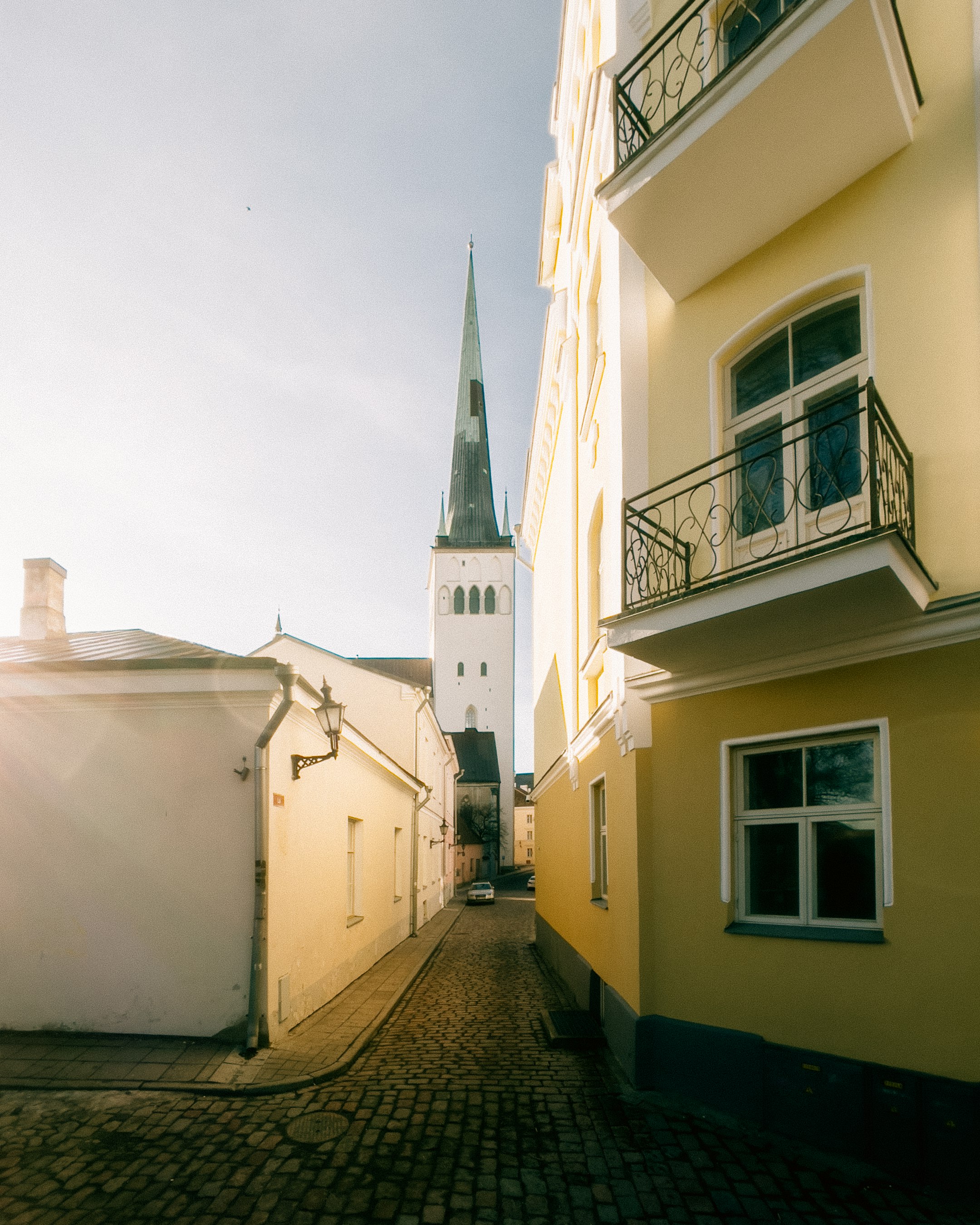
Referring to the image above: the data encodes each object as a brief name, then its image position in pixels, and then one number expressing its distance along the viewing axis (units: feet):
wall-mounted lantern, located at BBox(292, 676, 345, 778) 31.22
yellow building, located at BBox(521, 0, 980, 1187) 16.24
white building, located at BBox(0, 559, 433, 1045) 26.09
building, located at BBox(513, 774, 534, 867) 273.33
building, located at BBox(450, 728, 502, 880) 191.93
